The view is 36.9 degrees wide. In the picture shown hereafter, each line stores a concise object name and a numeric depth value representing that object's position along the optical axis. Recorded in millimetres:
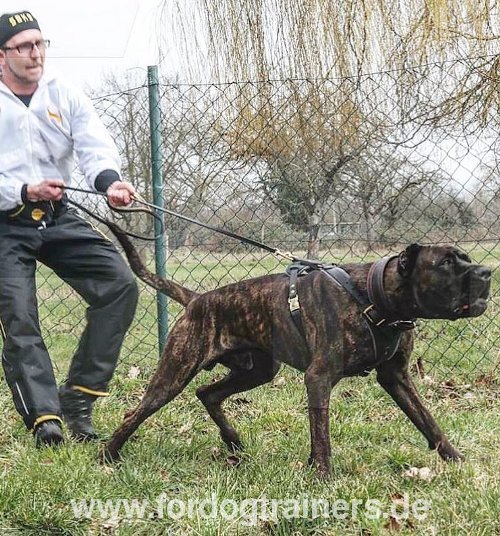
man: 3607
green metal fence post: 4824
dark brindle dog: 3143
